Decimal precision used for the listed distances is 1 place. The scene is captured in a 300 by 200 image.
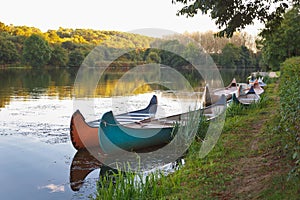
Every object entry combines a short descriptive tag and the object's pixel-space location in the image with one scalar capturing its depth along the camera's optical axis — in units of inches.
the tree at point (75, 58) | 3065.9
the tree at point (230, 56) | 3095.5
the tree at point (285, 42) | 1378.0
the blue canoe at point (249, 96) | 839.1
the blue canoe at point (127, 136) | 397.4
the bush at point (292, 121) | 186.0
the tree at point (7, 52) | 2743.1
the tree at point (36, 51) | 2920.8
